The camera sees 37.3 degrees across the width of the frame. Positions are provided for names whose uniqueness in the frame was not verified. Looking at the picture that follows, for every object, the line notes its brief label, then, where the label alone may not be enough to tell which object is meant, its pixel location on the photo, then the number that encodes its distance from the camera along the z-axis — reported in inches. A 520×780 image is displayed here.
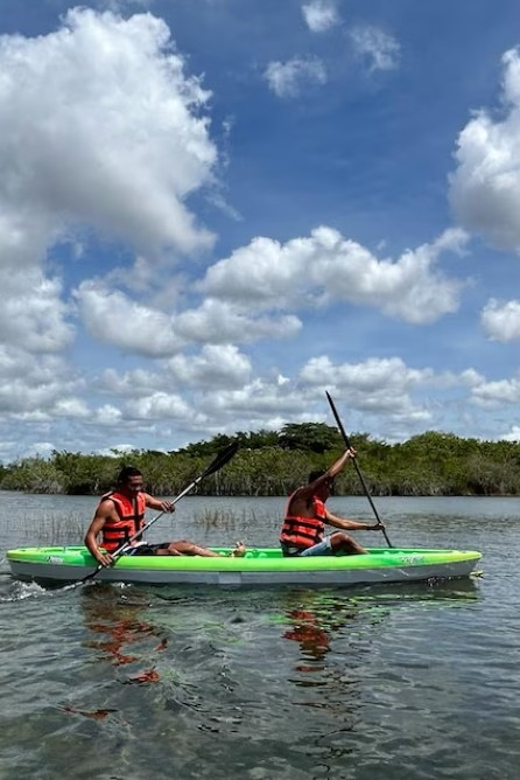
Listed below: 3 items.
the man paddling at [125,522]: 409.4
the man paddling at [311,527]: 433.1
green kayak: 410.9
